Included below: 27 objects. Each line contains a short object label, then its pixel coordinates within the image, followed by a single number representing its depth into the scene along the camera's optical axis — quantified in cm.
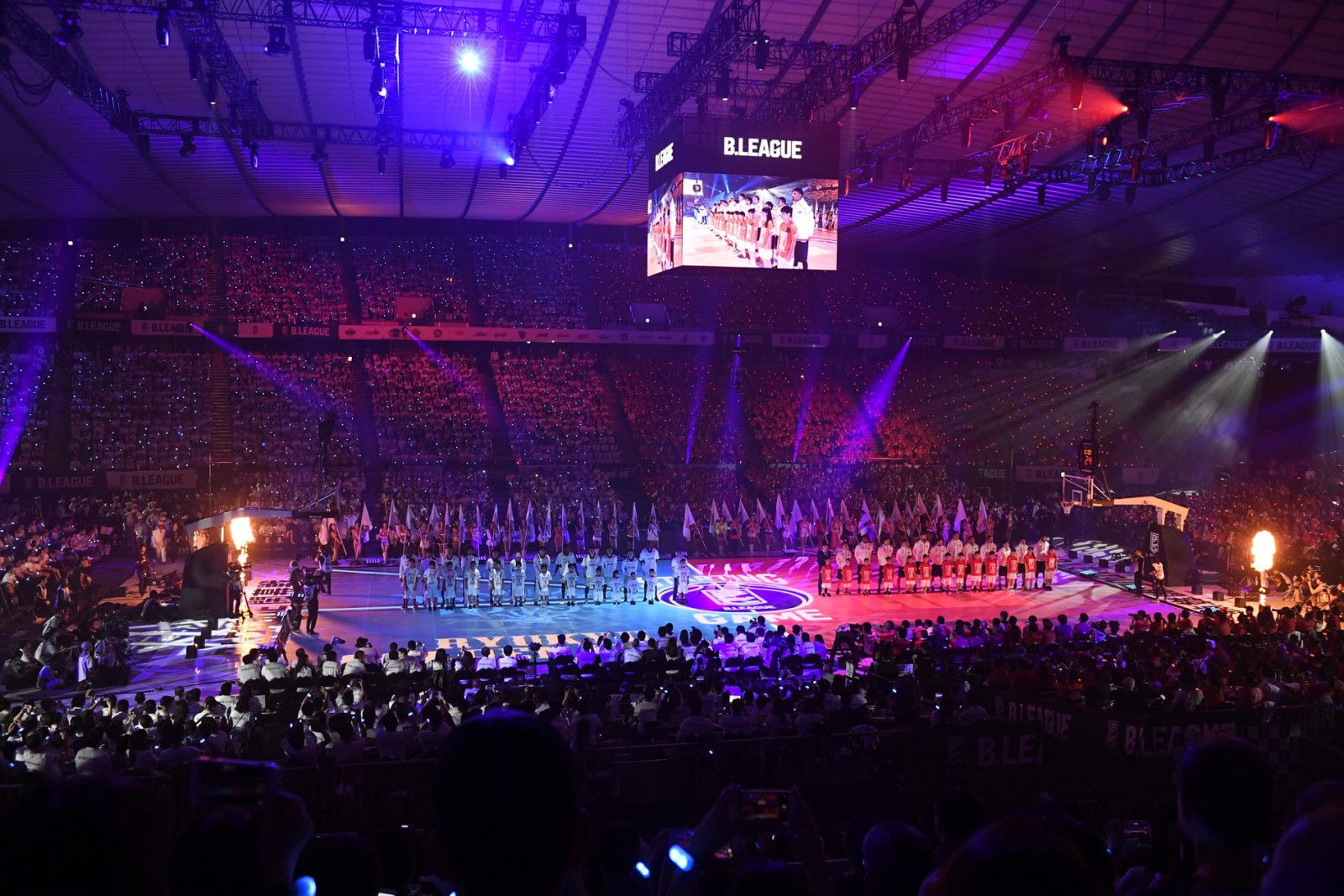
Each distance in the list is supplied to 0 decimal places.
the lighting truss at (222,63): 1975
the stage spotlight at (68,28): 1714
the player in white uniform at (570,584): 2747
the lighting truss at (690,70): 1978
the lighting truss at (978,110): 2125
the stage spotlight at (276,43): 1831
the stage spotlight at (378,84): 2000
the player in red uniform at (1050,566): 3022
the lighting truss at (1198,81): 2109
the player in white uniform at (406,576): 2608
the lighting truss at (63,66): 1916
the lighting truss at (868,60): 1953
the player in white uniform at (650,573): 2794
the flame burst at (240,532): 2647
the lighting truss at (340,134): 2716
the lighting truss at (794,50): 2117
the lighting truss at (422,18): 1767
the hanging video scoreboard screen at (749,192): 1831
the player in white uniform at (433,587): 2627
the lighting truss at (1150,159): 2519
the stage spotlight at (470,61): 2311
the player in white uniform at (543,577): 2673
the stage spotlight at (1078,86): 1977
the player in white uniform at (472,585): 2659
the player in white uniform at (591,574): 2770
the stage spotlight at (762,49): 1842
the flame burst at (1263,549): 2828
